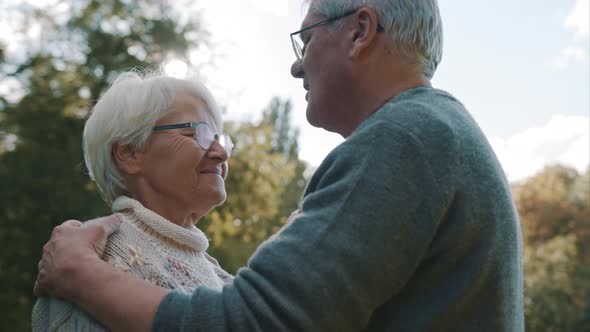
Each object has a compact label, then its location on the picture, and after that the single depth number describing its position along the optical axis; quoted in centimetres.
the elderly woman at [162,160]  226
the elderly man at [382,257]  131
